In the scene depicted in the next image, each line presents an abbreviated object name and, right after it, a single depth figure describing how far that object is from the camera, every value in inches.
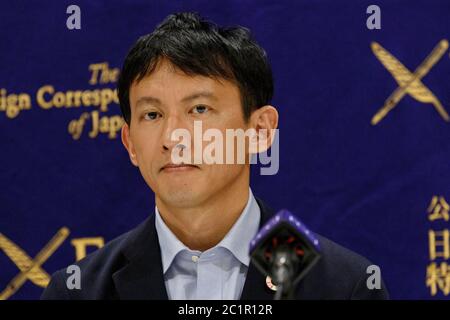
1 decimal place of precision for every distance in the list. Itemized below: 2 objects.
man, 92.6
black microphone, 82.8
